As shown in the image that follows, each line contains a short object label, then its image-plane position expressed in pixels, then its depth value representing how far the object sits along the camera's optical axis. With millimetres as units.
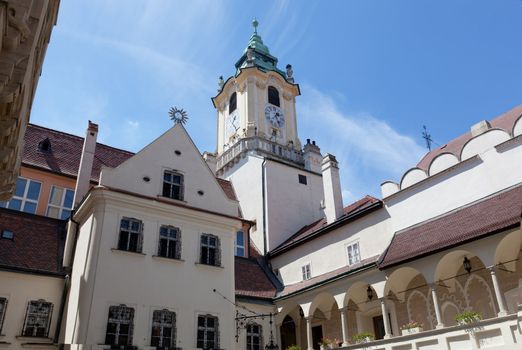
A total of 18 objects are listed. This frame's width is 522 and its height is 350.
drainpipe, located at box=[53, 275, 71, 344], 16219
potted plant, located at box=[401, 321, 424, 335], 17000
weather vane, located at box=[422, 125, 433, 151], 30688
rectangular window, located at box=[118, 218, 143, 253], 17188
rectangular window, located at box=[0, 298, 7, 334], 15353
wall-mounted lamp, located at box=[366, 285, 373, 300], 19806
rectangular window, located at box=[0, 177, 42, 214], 20203
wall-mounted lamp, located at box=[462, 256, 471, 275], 16953
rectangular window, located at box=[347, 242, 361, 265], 21844
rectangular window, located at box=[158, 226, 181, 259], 17938
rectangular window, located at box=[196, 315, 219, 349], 17266
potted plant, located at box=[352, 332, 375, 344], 18609
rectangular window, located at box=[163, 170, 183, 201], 19484
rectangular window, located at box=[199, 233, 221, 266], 18938
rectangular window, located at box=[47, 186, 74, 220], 20922
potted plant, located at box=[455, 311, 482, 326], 15133
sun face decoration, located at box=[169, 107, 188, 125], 21328
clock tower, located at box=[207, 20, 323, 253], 29750
